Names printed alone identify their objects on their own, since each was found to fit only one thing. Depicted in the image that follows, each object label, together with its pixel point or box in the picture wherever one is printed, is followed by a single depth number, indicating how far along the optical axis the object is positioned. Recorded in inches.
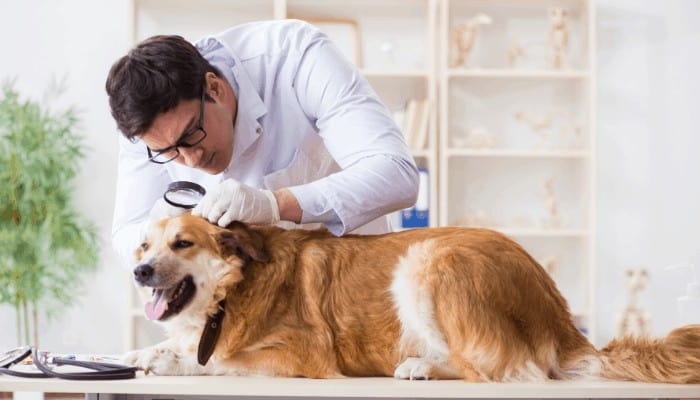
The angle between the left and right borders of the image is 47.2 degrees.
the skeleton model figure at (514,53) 186.4
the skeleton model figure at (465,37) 179.9
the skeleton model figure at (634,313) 174.2
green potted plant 170.6
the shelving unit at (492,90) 182.1
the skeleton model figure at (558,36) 180.1
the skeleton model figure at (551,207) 182.4
